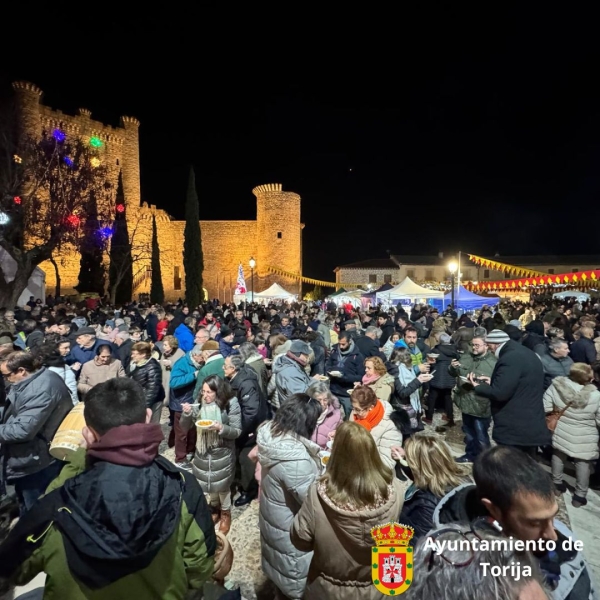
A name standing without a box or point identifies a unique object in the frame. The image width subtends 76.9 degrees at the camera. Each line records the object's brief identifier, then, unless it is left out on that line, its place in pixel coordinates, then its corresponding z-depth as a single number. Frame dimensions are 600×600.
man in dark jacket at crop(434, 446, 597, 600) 1.19
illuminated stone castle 27.35
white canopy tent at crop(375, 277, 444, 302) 16.30
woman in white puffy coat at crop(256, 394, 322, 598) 2.05
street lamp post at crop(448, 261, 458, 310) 13.46
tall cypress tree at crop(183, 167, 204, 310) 26.05
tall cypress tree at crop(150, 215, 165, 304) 26.77
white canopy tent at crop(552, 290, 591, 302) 21.40
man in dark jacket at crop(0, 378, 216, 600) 1.18
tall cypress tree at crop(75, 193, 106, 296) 23.58
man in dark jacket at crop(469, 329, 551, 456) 3.34
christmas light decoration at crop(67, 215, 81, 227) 17.89
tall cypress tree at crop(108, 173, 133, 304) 25.09
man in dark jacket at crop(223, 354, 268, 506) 3.46
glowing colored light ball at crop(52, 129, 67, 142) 22.88
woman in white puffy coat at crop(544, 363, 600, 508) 3.47
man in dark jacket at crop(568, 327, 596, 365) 5.52
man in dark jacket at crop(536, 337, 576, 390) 4.45
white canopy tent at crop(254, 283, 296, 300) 19.89
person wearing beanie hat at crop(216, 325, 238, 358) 5.74
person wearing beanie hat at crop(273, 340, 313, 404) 3.83
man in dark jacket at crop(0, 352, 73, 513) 2.68
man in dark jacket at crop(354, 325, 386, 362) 5.41
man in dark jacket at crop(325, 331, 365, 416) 4.79
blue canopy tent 16.53
